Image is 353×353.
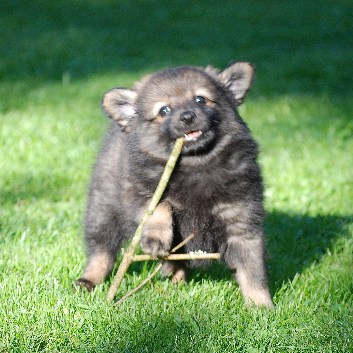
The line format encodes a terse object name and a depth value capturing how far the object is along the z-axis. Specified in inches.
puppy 303.6
